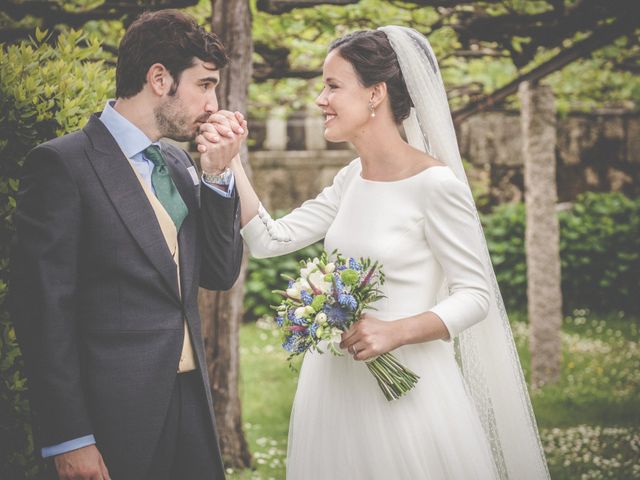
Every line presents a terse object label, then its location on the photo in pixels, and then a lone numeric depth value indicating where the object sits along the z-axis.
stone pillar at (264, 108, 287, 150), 13.60
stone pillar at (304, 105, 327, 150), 13.66
